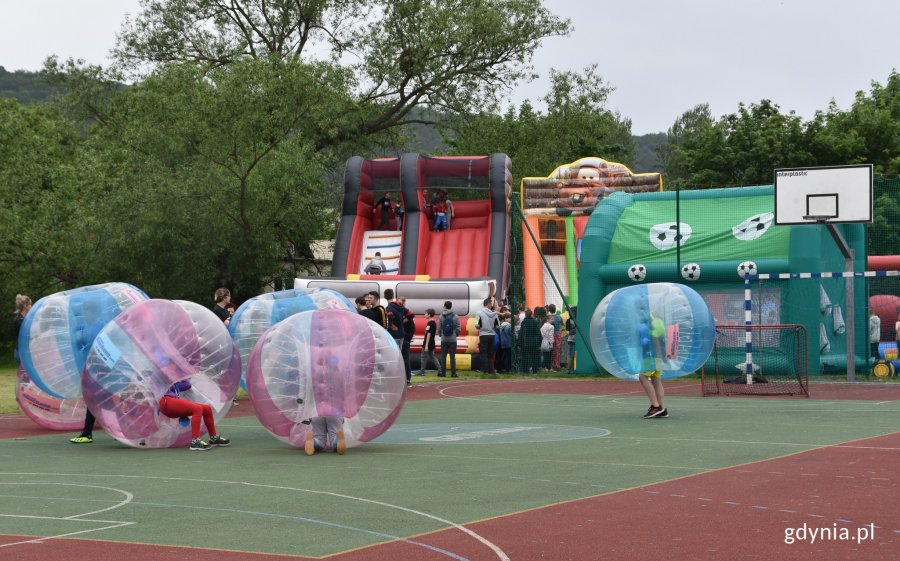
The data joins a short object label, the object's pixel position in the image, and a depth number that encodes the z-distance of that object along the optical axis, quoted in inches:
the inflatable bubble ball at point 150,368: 517.3
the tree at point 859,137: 1897.1
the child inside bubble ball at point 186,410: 516.1
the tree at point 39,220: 1294.3
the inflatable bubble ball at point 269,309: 707.4
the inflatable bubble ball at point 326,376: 492.1
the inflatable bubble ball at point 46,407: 617.9
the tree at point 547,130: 1905.8
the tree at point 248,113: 1326.3
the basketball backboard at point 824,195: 896.3
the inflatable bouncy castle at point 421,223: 1326.3
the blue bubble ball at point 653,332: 622.5
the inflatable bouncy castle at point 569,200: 1408.7
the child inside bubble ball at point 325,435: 501.7
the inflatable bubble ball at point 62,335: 589.6
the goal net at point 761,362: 868.6
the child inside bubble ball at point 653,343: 620.7
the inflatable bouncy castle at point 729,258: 954.1
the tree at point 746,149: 1982.0
